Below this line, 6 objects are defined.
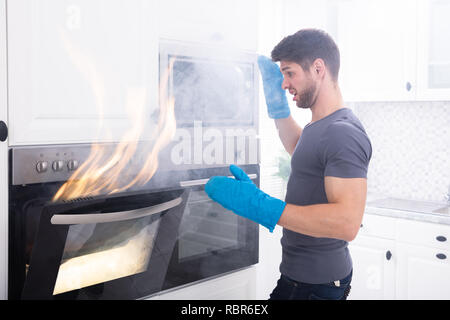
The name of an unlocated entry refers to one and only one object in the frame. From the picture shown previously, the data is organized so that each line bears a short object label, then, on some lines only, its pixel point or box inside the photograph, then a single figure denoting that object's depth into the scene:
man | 1.32
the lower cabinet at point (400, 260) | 2.33
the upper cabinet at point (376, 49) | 2.62
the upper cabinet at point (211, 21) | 1.39
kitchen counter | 2.39
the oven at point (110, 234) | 1.10
